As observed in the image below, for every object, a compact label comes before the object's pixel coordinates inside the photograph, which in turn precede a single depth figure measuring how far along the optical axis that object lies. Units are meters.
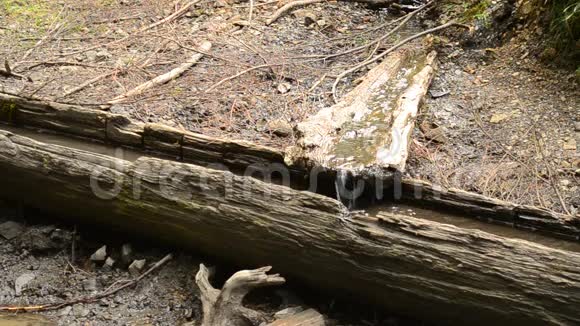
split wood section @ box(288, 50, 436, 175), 3.19
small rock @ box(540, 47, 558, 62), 4.27
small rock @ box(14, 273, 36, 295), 3.56
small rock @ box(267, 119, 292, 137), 3.90
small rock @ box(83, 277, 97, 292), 3.50
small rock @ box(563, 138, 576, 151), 3.60
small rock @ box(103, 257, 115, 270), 3.63
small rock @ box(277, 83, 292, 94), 4.53
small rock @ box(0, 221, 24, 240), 3.92
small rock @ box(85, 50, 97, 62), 5.23
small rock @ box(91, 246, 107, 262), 3.66
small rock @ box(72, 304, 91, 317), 3.34
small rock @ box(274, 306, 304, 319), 3.01
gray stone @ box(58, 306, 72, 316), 3.36
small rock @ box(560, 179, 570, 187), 3.30
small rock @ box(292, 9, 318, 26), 5.57
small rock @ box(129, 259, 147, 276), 3.53
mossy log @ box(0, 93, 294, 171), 3.41
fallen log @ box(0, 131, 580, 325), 2.52
